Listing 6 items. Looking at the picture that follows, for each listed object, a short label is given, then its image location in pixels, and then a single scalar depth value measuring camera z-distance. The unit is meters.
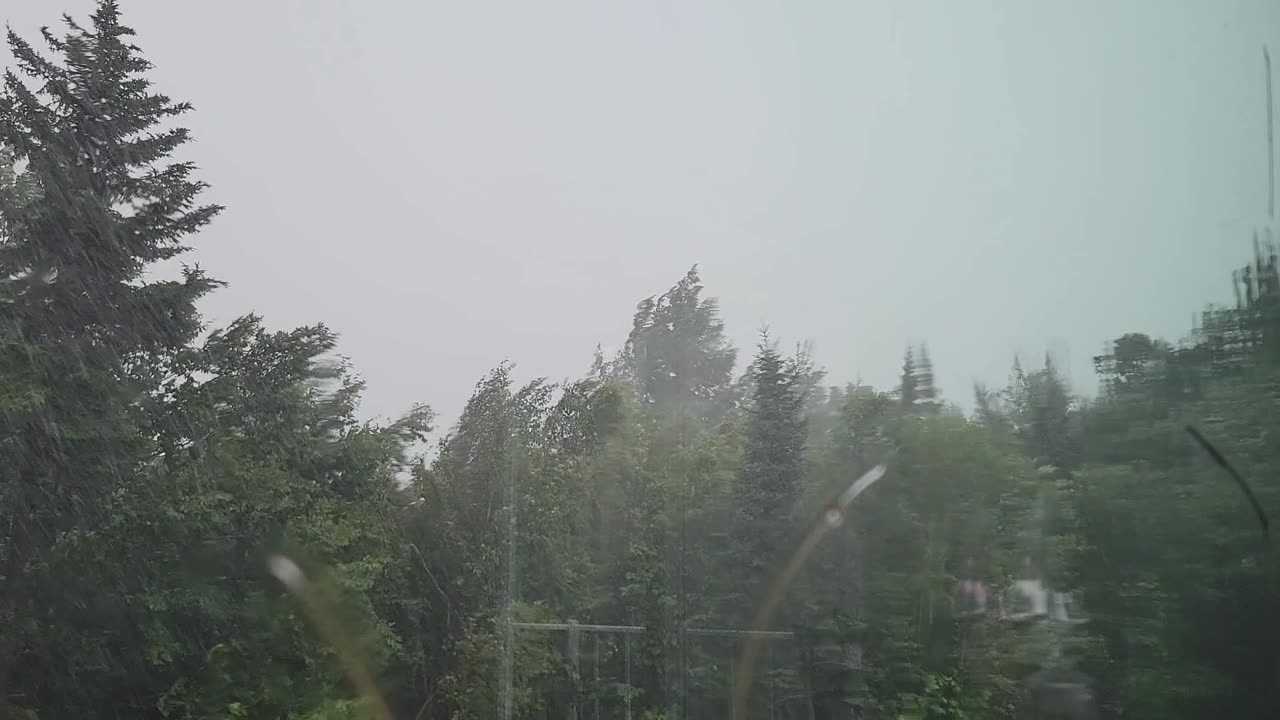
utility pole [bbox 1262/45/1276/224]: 12.45
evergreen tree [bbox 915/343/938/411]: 31.59
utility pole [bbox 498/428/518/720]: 27.67
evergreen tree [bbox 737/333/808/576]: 31.33
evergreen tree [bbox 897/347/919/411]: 31.75
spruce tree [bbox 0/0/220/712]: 19.94
